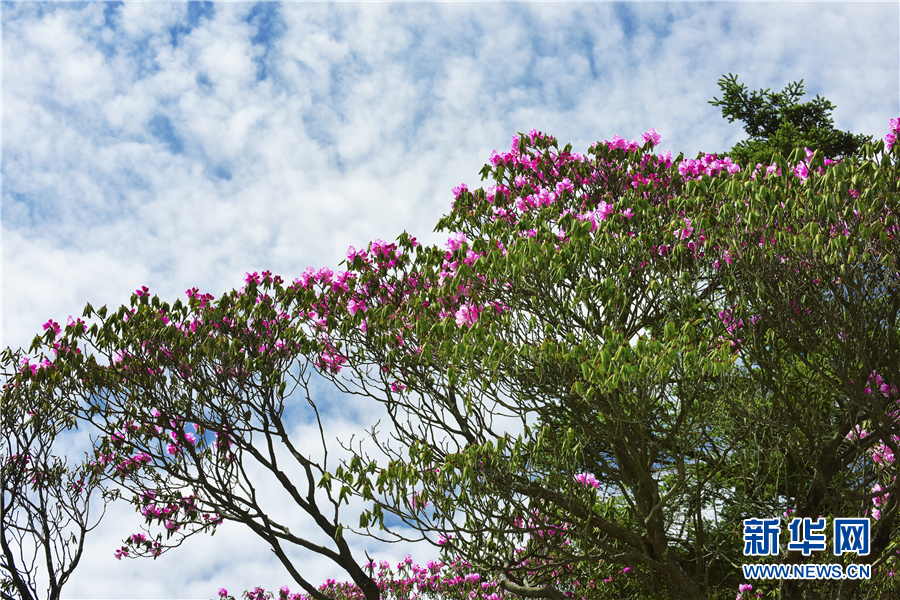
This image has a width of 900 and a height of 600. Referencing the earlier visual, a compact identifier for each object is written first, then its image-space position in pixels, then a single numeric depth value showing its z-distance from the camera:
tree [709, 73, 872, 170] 17.69
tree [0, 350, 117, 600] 9.55
